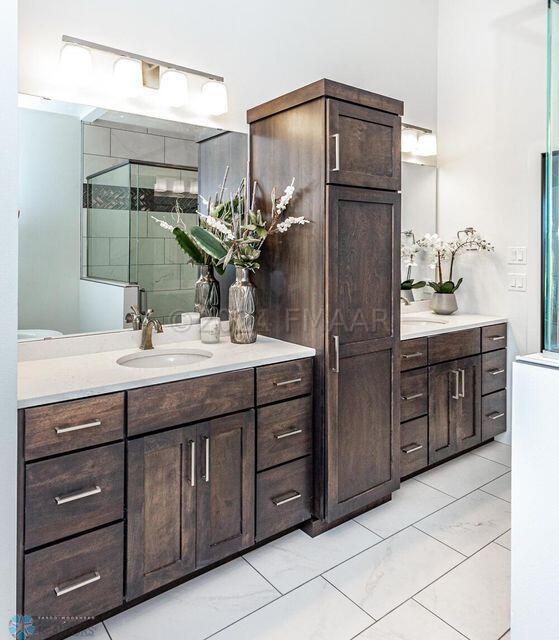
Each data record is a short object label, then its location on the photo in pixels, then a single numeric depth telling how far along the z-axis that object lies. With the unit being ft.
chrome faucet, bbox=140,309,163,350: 7.02
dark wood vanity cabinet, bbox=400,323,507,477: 8.59
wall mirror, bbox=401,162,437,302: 11.17
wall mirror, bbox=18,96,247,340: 6.45
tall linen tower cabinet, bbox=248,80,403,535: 6.71
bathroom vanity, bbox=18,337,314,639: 4.78
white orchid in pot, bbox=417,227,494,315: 10.99
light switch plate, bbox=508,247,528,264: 10.32
